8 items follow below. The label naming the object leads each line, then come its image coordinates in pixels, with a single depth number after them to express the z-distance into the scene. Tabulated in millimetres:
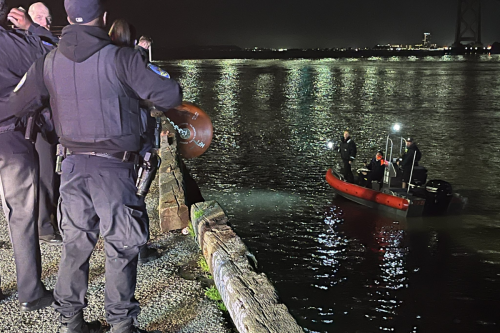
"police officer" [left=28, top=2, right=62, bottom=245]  4215
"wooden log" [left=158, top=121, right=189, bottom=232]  5020
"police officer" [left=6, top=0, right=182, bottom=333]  2803
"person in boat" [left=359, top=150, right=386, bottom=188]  15375
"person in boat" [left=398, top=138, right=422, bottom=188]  14172
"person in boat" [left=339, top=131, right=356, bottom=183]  16391
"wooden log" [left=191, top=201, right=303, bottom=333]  3033
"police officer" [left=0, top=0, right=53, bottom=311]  3334
